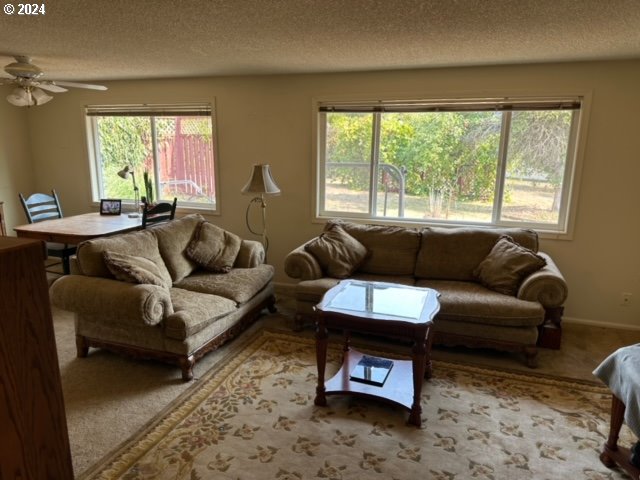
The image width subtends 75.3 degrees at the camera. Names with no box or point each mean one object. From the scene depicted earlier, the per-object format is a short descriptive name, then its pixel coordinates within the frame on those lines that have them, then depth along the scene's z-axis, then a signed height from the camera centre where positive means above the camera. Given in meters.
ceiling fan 3.19 +0.62
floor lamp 3.87 -0.16
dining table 3.67 -0.60
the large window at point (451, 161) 3.71 +0.09
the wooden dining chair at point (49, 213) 4.12 -0.56
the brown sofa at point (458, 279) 2.97 -0.91
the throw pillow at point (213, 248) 3.57 -0.72
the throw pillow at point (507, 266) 3.20 -0.74
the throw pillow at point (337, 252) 3.60 -0.73
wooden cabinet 0.87 -0.46
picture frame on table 4.61 -0.48
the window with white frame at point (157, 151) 4.71 +0.16
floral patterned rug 1.97 -1.40
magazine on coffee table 2.55 -1.28
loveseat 2.64 -0.92
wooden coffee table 2.28 -0.89
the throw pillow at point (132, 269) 2.73 -0.70
